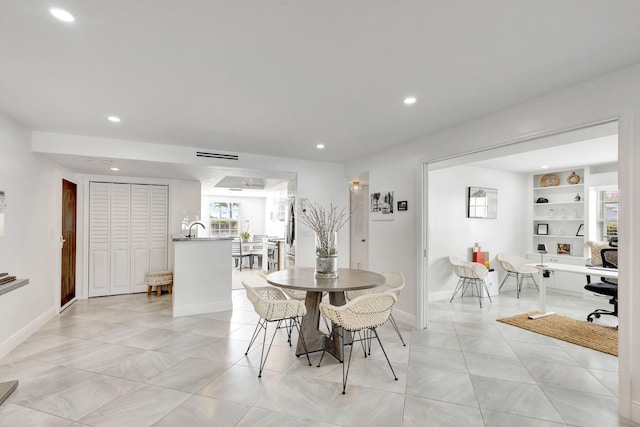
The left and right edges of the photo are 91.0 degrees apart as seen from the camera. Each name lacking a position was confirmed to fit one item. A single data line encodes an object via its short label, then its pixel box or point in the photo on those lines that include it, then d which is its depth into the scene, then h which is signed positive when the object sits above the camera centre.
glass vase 3.21 -0.44
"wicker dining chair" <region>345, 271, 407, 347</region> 3.44 -0.76
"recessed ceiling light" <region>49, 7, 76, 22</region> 1.58 +1.02
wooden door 4.77 -0.49
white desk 3.60 -0.69
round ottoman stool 5.53 -1.17
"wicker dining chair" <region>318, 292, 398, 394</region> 2.48 -0.79
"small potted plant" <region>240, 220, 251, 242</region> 9.02 -0.66
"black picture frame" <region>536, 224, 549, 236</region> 6.45 -0.29
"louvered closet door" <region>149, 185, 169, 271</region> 5.85 -0.27
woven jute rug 3.38 -1.39
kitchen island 4.43 -0.90
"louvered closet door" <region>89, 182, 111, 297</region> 5.43 -0.45
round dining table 2.88 -0.82
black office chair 3.94 -0.91
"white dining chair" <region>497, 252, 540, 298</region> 5.60 -0.92
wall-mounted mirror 5.82 +0.25
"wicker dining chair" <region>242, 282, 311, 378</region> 2.73 -0.84
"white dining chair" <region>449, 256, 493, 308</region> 5.08 -0.97
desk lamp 4.88 -0.52
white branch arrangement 5.27 +0.03
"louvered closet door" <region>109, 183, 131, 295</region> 5.58 -0.44
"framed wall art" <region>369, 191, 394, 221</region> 4.45 +0.13
